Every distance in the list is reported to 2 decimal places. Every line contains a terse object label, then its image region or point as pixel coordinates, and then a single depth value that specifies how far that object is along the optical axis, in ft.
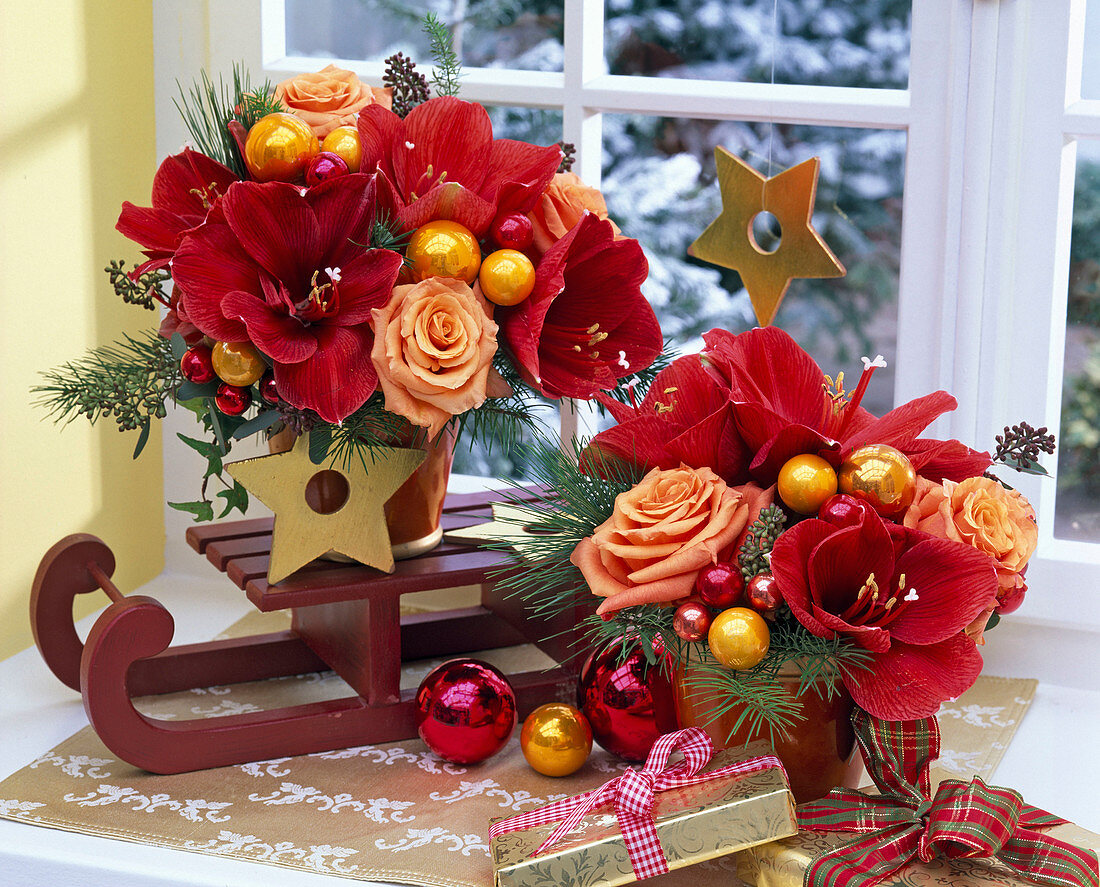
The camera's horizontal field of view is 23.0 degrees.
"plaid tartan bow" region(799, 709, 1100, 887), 4.62
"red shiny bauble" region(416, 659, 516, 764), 5.17
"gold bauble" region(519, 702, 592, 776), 5.18
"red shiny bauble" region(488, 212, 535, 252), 5.02
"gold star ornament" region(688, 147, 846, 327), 5.44
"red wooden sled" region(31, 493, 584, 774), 5.14
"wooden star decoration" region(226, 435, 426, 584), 5.14
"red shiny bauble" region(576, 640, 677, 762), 5.17
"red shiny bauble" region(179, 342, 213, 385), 5.00
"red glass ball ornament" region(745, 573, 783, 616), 4.66
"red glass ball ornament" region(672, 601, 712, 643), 4.69
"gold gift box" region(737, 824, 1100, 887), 4.63
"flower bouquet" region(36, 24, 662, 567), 4.90
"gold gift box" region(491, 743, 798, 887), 4.69
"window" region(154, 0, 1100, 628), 5.58
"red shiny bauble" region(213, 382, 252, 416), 5.01
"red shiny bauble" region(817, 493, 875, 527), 4.64
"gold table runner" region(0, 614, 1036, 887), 4.92
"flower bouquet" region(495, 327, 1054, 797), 4.64
